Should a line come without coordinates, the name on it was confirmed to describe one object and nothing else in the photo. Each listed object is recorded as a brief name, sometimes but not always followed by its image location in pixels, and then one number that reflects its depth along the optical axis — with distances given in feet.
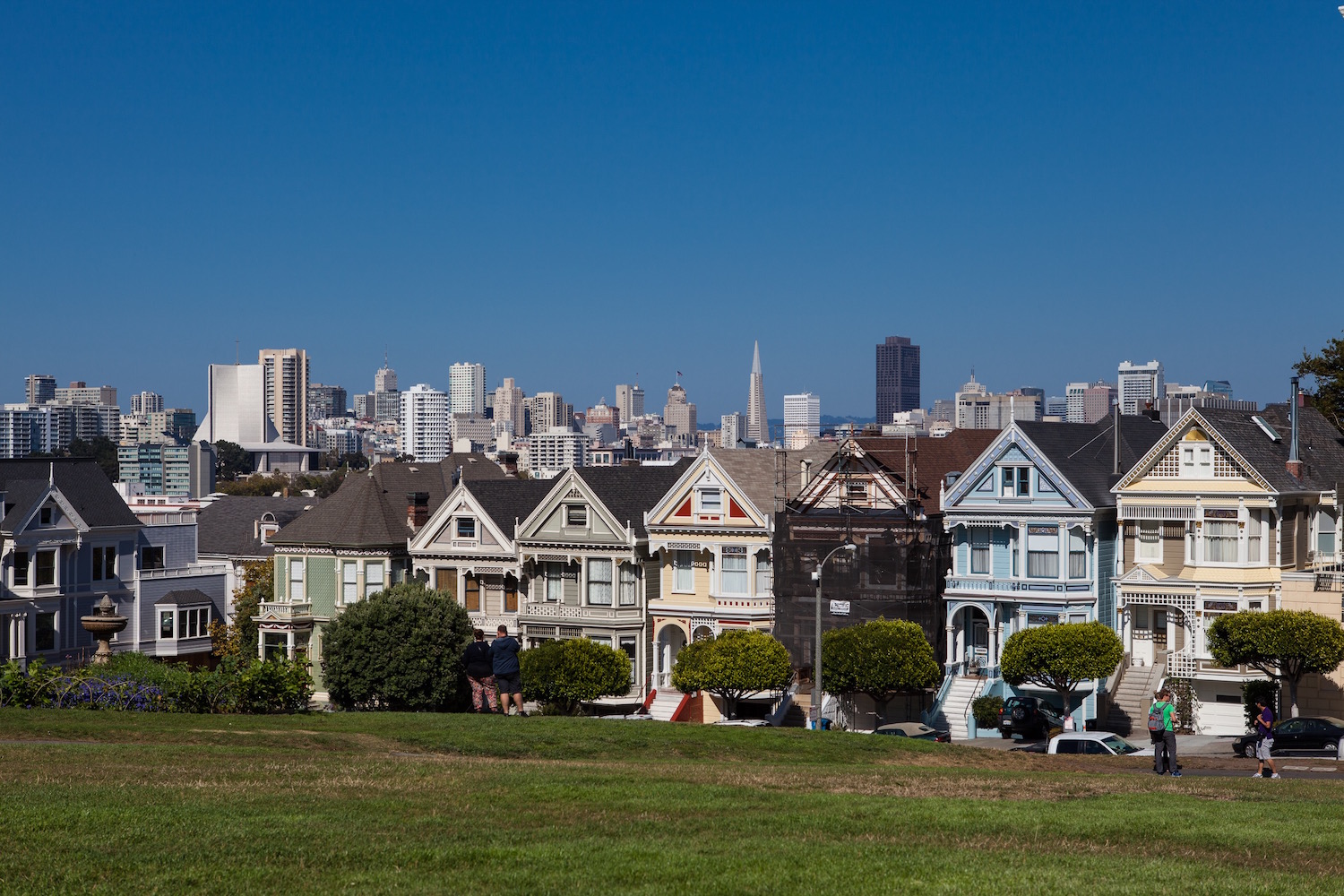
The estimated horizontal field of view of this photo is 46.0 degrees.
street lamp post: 156.15
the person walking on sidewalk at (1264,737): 110.42
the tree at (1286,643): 152.05
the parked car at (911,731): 155.84
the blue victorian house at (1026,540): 172.35
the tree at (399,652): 181.37
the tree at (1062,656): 160.76
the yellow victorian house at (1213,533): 164.35
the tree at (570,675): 181.98
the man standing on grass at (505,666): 120.88
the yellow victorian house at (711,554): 192.03
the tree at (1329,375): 201.26
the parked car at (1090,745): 134.51
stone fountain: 148.98
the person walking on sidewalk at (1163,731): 108.17
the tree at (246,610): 225.35
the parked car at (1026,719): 160.97
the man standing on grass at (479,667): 128.47
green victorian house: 215.51
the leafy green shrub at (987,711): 167.73
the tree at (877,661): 166.61
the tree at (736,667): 172.96
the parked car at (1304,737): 136.56
